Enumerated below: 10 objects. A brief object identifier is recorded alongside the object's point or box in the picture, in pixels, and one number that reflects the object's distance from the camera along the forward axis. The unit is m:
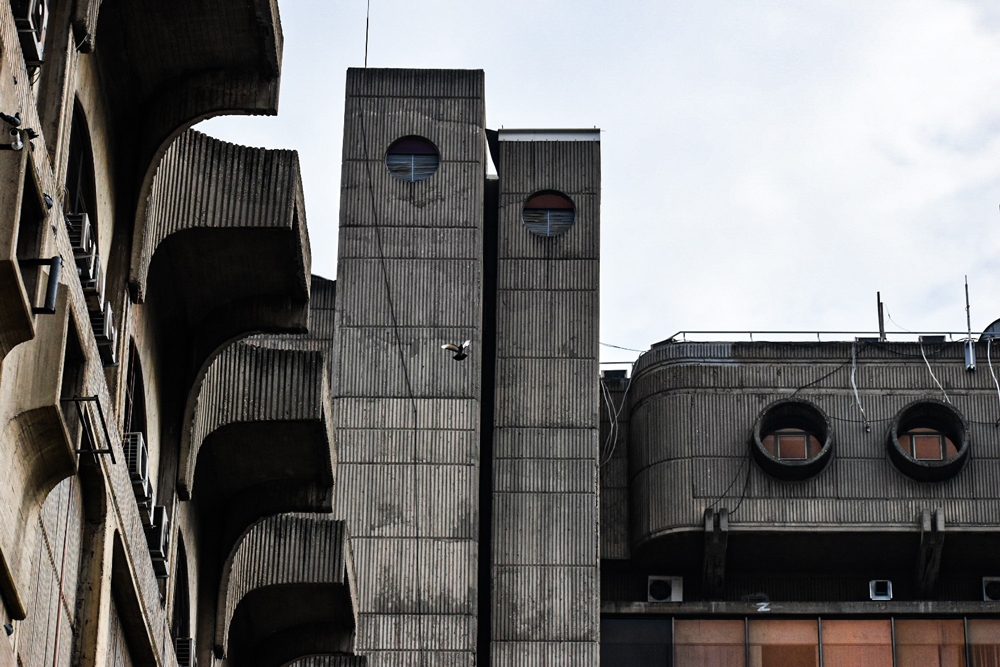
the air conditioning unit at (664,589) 53.38
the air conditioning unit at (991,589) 52.81
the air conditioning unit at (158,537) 22.00
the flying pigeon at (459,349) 46.96
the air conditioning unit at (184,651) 25.45
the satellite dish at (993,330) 56.97
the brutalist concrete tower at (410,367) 48.88
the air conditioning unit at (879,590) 52.84
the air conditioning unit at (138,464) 20.16
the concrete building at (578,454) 49.91
